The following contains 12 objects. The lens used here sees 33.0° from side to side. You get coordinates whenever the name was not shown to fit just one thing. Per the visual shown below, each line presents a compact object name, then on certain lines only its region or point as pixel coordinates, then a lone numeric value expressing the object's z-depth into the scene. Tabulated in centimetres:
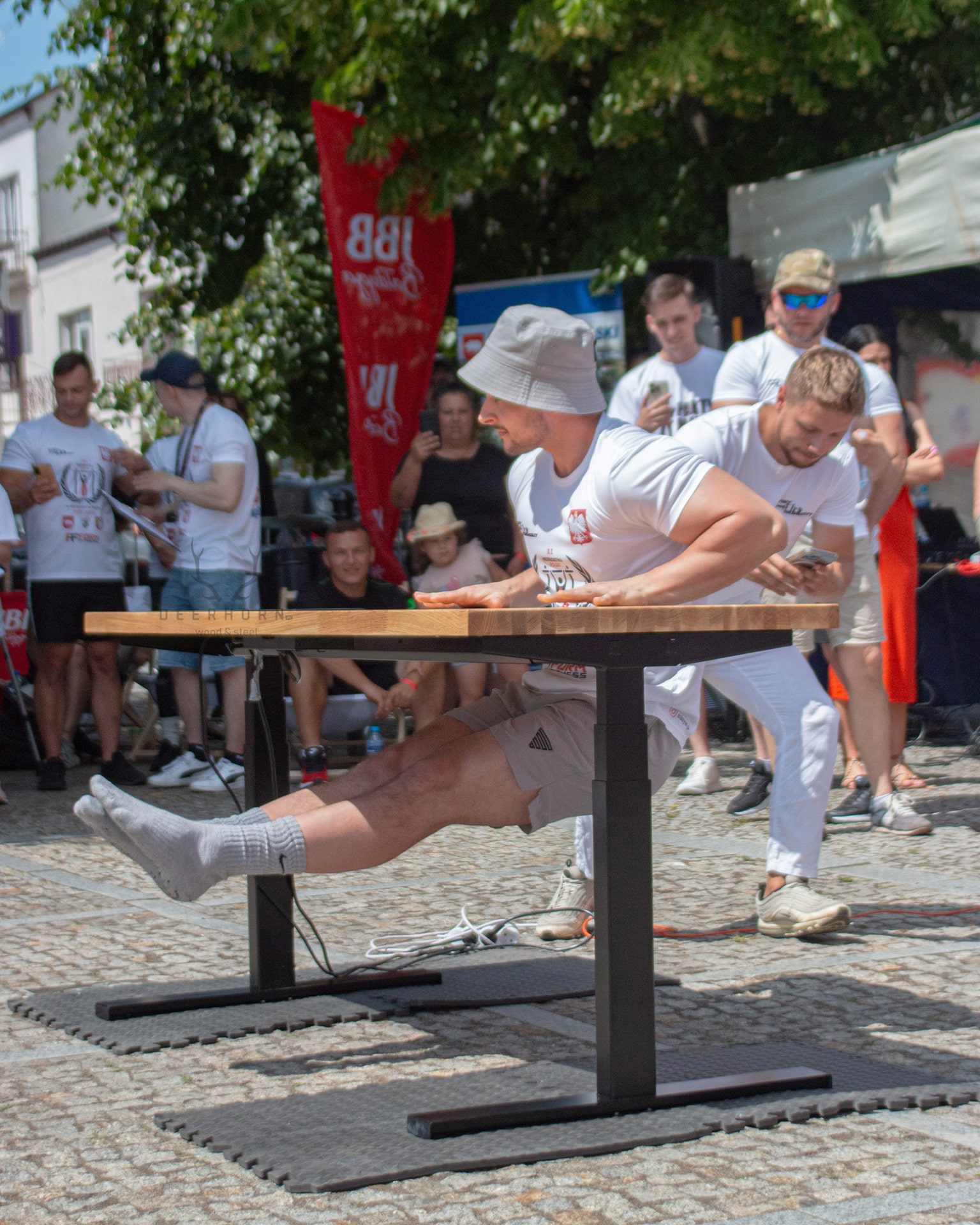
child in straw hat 891
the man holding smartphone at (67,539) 869
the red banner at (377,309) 1098
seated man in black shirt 873
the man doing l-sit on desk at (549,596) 347
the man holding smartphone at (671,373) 826
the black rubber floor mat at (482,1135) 302
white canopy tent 923
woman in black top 922
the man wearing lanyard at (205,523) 860
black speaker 1013
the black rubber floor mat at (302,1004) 399
